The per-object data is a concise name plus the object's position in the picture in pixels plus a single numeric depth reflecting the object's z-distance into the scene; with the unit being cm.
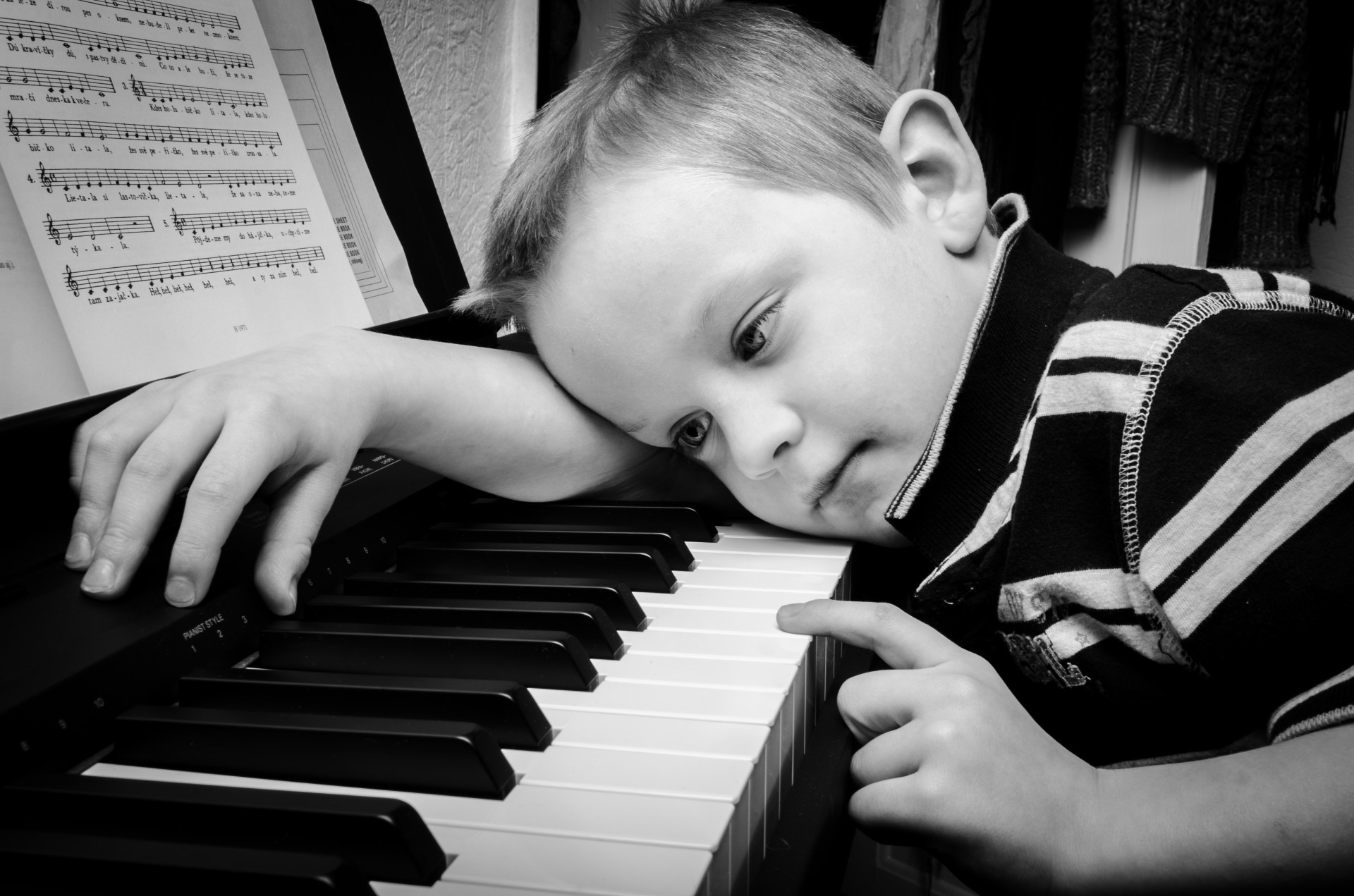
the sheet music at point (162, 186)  71
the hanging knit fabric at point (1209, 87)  183
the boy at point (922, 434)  60
